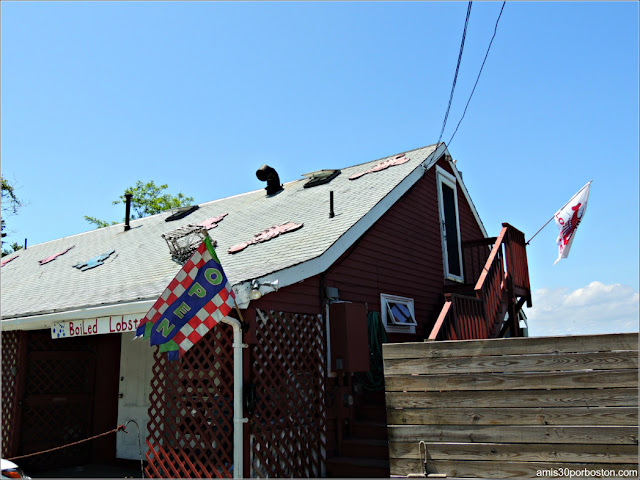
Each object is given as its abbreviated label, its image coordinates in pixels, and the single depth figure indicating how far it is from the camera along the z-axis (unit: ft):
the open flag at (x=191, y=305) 19.43
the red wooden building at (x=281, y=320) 22.44
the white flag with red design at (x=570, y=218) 34.14
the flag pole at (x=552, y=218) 34.55
